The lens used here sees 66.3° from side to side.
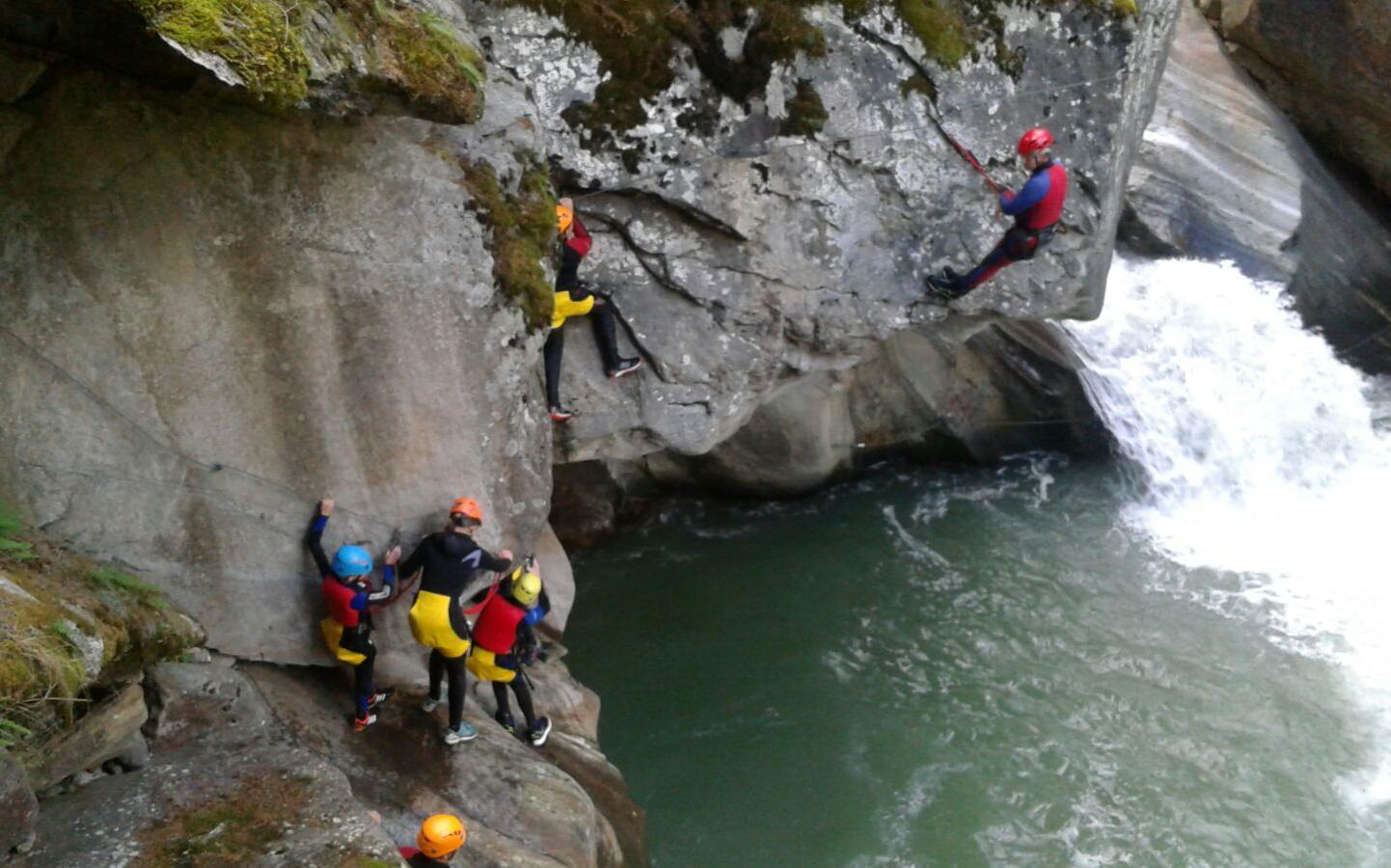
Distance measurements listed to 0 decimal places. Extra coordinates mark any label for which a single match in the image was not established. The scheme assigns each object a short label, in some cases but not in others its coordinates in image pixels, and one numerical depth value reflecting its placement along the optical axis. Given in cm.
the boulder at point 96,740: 565
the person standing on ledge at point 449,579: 754
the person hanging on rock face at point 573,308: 850
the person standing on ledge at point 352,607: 733
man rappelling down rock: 877
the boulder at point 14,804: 480
